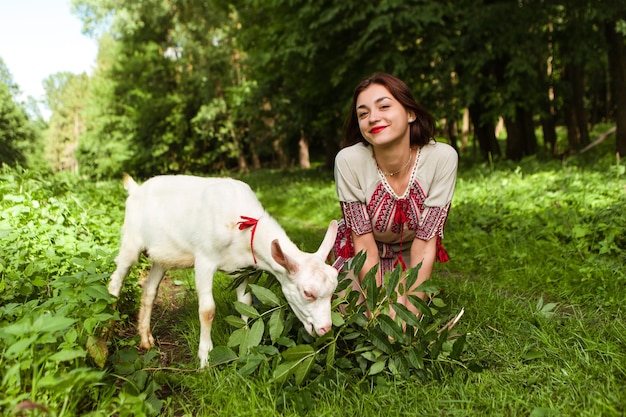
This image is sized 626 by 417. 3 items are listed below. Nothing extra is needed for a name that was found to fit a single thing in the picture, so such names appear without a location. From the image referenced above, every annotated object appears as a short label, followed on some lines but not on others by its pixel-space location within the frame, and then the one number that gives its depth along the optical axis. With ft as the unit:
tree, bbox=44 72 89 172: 180.14
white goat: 8.17
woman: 10.05
